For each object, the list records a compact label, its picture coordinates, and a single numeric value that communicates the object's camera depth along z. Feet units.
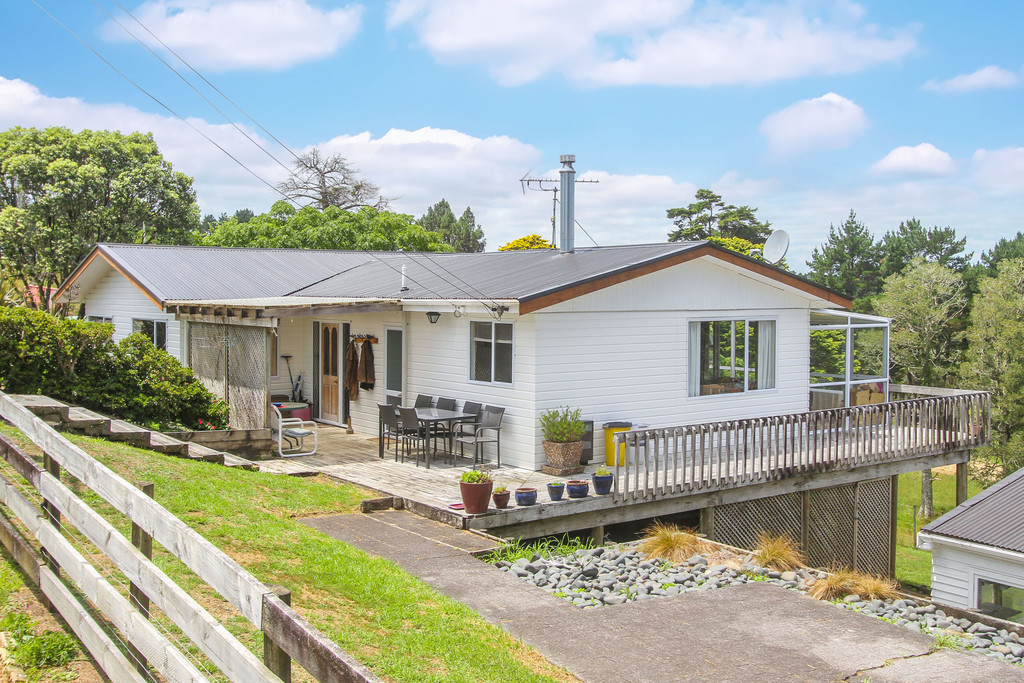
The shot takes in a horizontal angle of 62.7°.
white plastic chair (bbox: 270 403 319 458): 43.57
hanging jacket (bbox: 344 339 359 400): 52.75
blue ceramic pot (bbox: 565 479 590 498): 35.04
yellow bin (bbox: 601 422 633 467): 42.63
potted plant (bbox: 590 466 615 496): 35.53
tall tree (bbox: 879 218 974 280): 183.11
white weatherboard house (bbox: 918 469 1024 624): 40.19
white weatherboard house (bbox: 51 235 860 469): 42.01
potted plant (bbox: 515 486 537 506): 33.45
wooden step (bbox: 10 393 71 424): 30.53
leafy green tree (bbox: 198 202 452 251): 119.34
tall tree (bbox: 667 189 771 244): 183.32
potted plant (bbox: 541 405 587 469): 39.96
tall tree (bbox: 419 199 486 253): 232.73
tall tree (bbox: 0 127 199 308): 102.37
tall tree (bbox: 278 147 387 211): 152.25
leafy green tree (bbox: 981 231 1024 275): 165.27
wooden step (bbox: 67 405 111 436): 32.96
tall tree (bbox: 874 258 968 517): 134.31
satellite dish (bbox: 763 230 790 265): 54.85
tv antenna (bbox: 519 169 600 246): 59.67
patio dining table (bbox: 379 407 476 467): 41.50
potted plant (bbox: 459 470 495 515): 31.35
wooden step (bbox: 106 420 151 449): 34.76
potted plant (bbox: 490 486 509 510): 32.27
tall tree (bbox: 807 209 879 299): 197.47
